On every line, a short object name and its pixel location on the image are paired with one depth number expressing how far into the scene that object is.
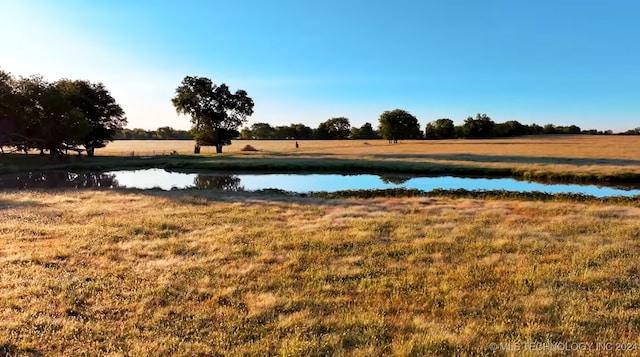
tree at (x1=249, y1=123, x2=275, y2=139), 177.38
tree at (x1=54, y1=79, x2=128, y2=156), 65.00
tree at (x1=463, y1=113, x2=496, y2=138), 150.00
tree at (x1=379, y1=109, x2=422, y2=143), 118.38
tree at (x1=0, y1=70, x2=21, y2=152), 51.88
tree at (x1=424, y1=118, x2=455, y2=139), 151.62
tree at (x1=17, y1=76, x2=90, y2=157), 54.72
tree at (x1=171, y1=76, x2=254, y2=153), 76.19
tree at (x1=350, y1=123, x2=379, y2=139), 165.75
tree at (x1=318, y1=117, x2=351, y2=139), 167.62
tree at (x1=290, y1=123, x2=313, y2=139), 172.75
